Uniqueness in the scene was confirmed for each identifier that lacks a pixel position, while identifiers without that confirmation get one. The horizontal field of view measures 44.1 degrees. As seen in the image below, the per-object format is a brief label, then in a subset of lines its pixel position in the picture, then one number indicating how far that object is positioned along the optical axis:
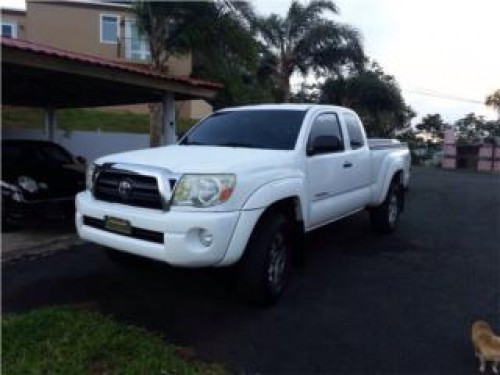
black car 9.22
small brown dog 4.45
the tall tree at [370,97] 31.44
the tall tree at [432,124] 47.94
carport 8.32
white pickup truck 5.09
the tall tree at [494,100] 43.88
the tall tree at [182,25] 20.73
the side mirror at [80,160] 11.80
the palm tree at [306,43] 28.06
